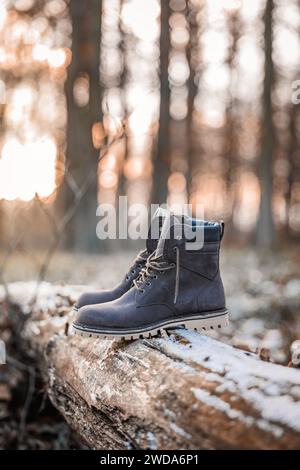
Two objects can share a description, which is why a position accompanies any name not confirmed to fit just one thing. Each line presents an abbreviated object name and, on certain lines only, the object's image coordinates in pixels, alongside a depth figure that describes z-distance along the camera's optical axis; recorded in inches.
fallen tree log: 59.2
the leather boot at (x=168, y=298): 90.7
